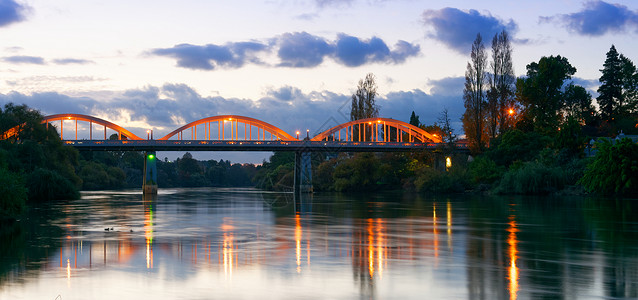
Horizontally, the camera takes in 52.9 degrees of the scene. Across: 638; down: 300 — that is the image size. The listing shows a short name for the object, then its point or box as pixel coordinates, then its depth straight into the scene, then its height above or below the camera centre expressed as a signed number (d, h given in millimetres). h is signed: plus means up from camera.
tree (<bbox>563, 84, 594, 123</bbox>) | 114000 +11566
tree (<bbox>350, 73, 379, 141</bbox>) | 107688 +10795
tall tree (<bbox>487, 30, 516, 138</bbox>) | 84188 +11332
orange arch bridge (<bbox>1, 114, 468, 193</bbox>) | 99062 +3988
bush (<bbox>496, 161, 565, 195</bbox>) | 68125 -1410
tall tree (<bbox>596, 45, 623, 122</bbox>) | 113125 +13966
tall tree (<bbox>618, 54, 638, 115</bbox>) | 110500 +13247
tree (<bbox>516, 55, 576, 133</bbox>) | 99812 +12048
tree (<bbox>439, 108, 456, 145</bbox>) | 98688 +5169
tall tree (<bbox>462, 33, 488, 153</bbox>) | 85000 +10769
